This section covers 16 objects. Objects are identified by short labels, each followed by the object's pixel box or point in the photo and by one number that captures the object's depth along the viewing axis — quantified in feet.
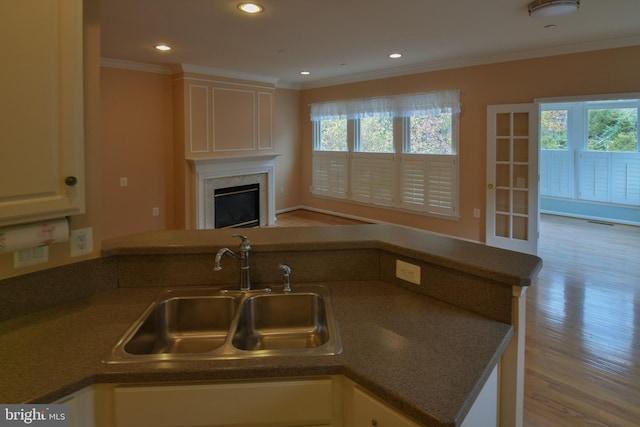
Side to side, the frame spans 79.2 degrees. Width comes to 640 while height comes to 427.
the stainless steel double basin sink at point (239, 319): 5.08
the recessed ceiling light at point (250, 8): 10.10
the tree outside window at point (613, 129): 23.39
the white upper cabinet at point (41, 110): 3.70
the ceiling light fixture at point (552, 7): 9.73
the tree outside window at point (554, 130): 25.99
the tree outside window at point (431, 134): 18.98
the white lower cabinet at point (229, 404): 3.67
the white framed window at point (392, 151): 18.93
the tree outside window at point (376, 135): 21.61
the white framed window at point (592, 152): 23.24
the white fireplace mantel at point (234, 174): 18.79
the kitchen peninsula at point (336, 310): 3.45
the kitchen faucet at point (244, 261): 5.42
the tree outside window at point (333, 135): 24.07
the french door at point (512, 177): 15.92
